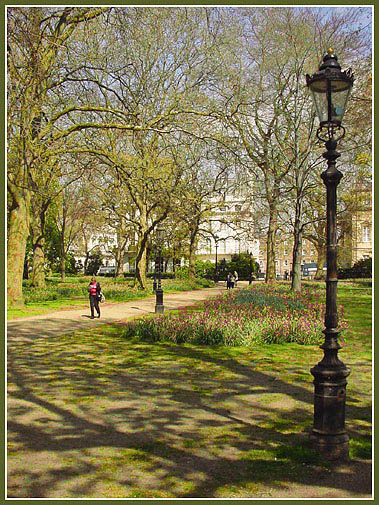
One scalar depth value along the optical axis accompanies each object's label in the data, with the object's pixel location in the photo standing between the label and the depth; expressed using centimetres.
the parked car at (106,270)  6924
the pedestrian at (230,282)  3722
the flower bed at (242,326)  1122
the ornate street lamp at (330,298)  473
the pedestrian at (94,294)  1697
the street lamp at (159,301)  1827
